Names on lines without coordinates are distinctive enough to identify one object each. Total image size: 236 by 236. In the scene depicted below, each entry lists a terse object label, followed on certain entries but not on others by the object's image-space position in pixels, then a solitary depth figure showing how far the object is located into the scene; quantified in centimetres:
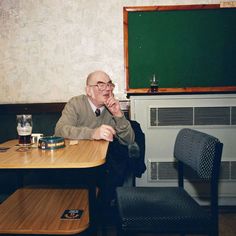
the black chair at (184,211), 156
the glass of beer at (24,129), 187
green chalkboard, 333
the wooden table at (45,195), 142
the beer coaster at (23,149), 176
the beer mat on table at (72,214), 171
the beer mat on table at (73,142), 192
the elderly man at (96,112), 228
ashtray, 177
